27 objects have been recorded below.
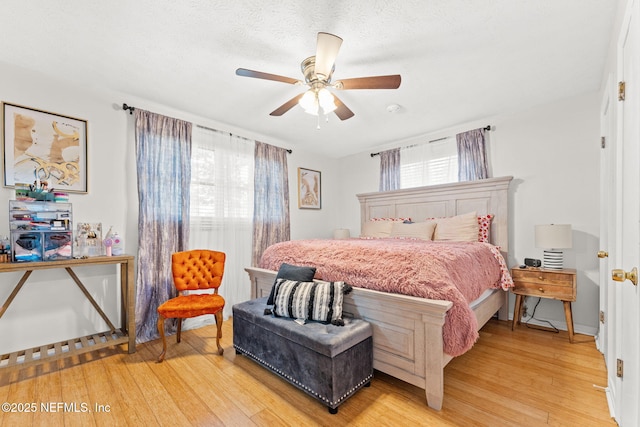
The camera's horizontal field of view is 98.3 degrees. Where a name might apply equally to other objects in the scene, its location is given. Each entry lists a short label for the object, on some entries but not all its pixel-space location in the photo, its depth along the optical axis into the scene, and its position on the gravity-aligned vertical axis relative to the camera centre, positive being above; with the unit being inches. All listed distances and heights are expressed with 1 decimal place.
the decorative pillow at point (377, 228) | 162.7 -9.4
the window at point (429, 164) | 156.1 +29.4
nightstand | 106.1 -29.2
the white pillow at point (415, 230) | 138.9 -9.0
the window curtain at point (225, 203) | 136.2 +5.0
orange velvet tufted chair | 95.7 -29.3
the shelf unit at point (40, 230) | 85.9 -5.7
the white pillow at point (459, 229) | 130.5 -7.6
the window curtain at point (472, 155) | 142.9 +30.4
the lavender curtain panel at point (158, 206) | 114.7 +2.9
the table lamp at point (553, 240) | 108.3 -10.8
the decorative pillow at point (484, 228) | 132.6 -7.2
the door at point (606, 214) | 75.0 -0.3
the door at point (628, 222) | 45.6 -1.7
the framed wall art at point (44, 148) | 92.1 +22.8
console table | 85.0 -41.5
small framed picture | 187.5 +16.7
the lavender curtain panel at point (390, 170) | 177.5 +28.4
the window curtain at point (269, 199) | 157.1 +8.6
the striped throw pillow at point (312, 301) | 79.8 -26.2
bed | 69.0 -32.5
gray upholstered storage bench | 68.0 -38.0
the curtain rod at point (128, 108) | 113.4 +43.4
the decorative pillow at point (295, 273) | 93.8 -20.9
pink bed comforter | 71.0 -18.0
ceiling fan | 68.1 +38.5
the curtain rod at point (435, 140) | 141.4 +42.8
